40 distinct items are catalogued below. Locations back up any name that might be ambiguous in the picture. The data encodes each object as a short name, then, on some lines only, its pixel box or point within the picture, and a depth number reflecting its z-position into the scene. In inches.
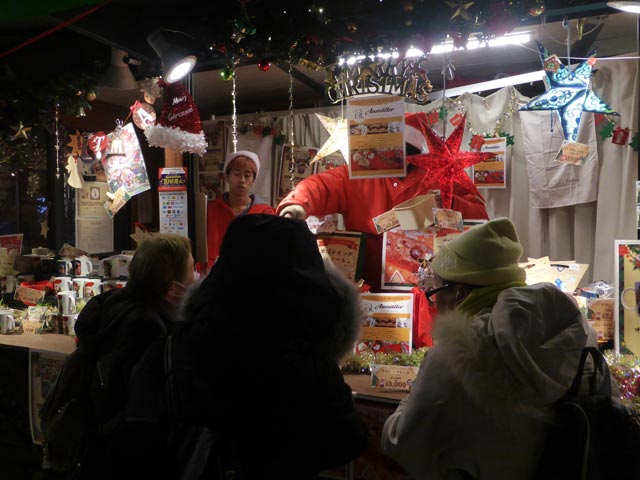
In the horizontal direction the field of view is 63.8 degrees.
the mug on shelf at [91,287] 130.3
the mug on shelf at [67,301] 129.0
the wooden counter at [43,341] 116.6
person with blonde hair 69.0
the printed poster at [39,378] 117.6
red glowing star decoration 102.7
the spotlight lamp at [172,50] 104.5
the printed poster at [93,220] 155.6
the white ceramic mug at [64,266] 140.8
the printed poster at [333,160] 159.2
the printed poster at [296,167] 163.2
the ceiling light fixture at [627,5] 81.6
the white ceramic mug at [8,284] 145.1
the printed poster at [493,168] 148.3
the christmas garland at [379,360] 90.1
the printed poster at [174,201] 117.3
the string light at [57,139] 144.6
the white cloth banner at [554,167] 144.3
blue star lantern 100.4
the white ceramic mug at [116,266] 132.4
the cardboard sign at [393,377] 85.0
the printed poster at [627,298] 90.0
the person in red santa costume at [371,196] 108.0
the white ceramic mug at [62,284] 134.6
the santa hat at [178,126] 112.6
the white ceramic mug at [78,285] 132.3
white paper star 115.3
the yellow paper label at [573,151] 109.7
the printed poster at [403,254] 104.2
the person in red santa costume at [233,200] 123.6
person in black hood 48.4
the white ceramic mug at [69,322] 127.8
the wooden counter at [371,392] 81.7
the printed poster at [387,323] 94.3
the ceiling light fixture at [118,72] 125.9
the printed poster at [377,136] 99.8
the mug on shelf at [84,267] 138.8
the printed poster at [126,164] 131.3
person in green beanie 49.9
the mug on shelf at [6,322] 131.3
